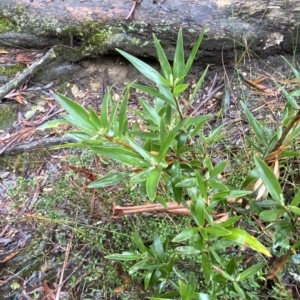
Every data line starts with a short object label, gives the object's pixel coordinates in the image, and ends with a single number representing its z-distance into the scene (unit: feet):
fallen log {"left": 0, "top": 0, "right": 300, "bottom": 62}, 6.78
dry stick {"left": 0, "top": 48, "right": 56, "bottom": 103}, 7.65
